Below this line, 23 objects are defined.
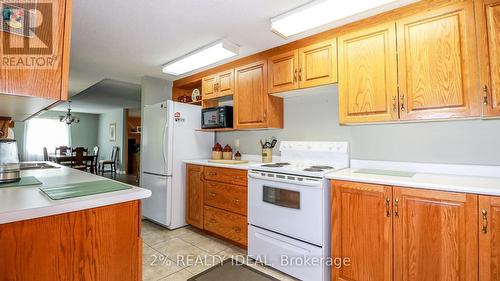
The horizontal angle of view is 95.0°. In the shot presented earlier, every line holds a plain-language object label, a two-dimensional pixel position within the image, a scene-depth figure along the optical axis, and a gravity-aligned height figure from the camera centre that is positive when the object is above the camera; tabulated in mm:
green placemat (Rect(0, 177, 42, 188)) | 1339 -212
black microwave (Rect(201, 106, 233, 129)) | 3006 +406
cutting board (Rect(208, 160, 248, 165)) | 2840 -183
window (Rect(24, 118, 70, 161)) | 7770 +413
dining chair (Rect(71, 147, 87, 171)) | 5983 -324
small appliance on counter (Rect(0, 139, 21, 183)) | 1404 -93
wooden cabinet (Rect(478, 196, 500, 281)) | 1233 -502
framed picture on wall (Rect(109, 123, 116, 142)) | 8649 +600
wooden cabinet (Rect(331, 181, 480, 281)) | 1285 -563
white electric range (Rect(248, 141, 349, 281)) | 1818 -569
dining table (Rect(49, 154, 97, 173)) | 5973 -304
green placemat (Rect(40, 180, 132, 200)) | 1087 -220
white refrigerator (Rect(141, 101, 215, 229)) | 3039 -87
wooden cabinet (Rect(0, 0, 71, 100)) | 748 +316
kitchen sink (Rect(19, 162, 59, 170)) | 2226 -186
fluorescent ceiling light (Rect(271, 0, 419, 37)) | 1641 +1025
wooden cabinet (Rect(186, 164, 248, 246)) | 2453 -635
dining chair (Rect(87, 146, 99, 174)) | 6547 -461
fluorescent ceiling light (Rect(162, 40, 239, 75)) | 2396 +1059
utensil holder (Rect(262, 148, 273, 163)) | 2783 -99
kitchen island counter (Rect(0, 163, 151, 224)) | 863 -230
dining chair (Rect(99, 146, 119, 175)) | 8198 -485
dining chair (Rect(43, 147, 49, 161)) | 6523 -204
